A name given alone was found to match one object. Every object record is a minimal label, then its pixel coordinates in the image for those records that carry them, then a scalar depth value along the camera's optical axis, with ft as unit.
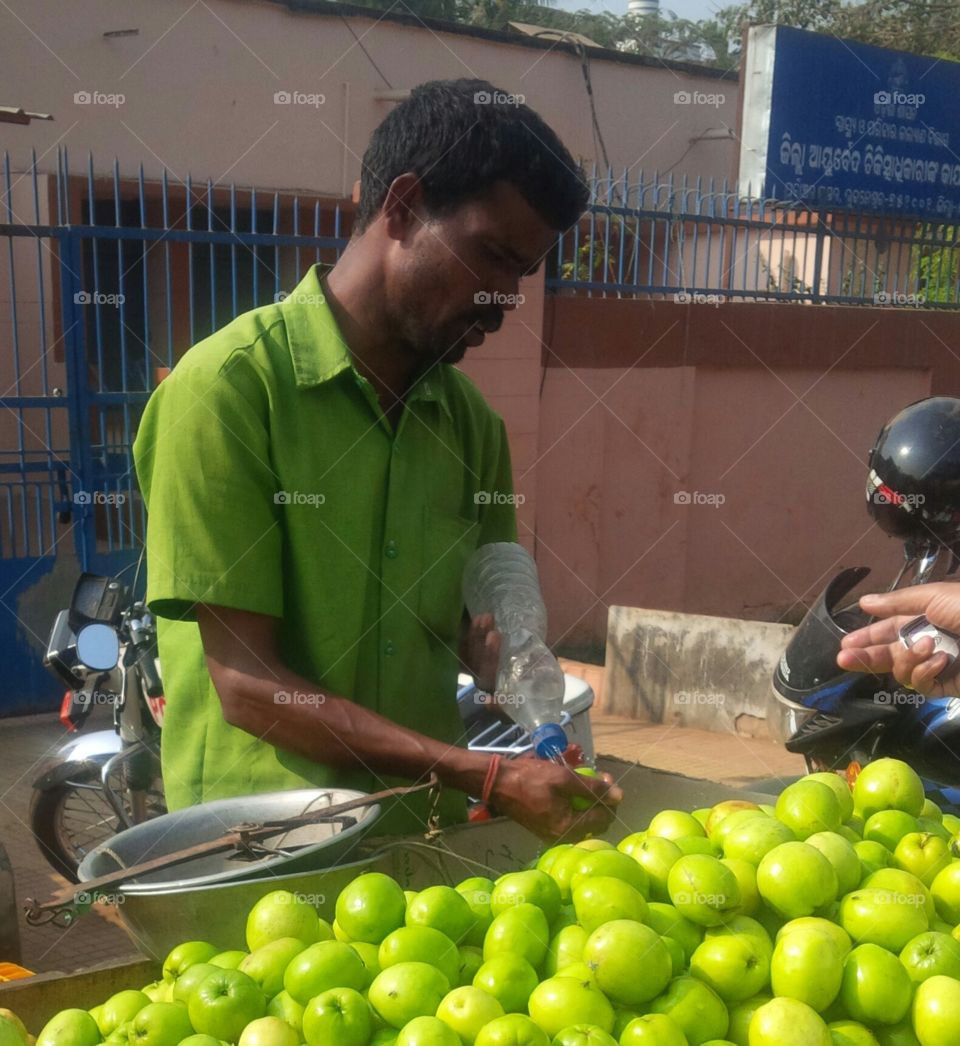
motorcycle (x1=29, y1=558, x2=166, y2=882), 12.94
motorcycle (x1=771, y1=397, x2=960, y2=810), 8.80
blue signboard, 31.81
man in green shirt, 6.28
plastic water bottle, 7.39
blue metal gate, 19.58
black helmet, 9.03
